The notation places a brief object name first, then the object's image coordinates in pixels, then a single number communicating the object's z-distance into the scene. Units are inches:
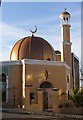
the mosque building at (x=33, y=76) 880.4
